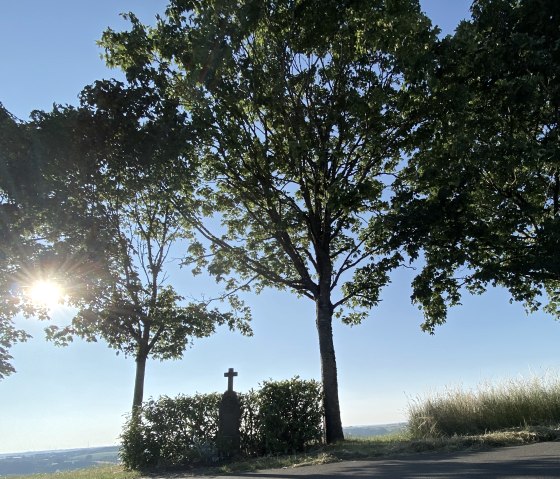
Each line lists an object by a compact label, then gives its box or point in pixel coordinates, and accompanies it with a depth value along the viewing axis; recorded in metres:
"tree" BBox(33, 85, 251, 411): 12.69
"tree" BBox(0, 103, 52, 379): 12.12
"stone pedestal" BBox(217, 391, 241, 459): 10.76
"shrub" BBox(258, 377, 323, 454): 10.83
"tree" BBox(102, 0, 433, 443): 12.76
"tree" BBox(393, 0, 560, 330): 12.12
